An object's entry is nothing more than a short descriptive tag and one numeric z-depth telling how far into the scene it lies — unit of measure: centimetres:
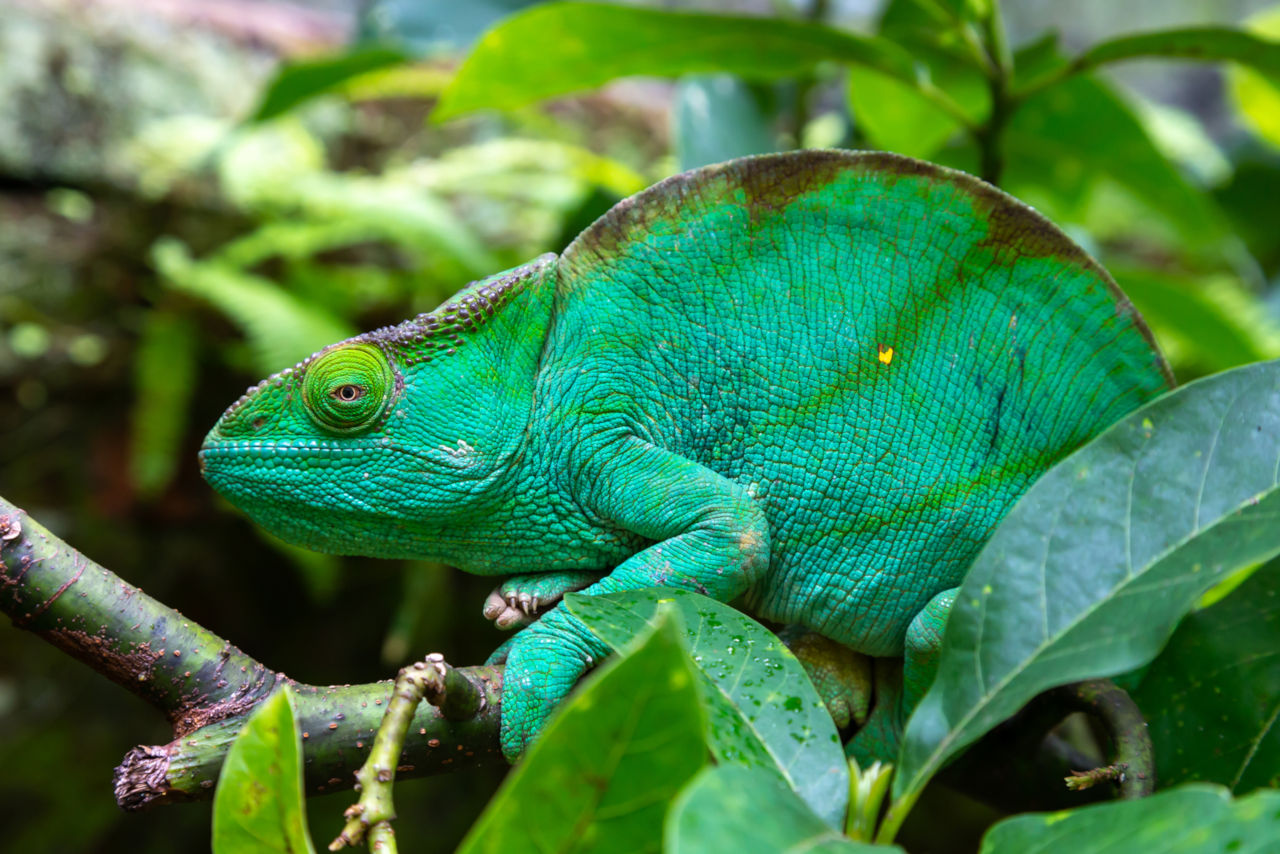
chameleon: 64
